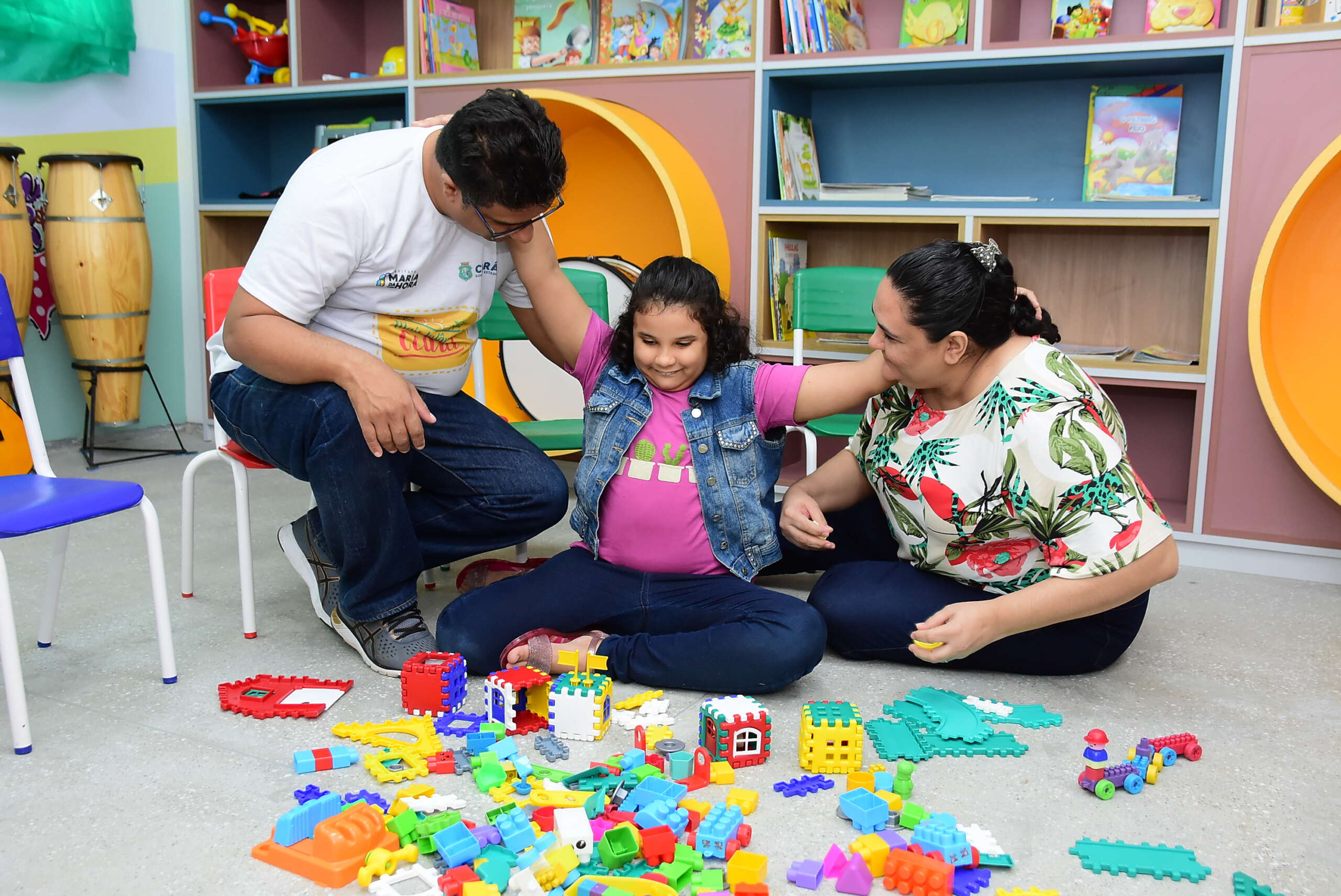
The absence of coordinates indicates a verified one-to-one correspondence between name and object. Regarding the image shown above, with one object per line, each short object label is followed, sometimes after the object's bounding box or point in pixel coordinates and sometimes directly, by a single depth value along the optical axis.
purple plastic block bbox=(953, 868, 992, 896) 1.19
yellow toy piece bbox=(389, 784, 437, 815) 1.38
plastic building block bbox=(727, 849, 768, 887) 1.20
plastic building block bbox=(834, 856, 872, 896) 1.20
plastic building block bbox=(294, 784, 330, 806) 1.39
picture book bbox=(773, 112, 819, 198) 2.96
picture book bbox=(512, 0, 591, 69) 3.38
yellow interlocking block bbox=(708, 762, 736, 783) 1.45
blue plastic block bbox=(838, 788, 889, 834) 1.33
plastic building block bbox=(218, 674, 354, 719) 1.66
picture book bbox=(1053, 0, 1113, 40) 2.71
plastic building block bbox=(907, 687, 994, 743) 1.59
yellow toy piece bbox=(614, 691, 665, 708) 1.70
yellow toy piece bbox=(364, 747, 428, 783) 1.46
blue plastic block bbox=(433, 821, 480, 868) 1.24
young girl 1.76
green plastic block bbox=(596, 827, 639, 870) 1.23
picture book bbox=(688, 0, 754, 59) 3.10
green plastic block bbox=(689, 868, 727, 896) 1.19
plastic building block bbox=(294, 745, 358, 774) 1.48
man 1.72
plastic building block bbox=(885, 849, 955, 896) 1.19
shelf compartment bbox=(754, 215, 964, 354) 2.99
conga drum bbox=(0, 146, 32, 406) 3.23
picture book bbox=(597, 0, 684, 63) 3.23
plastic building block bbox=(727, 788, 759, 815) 1.37
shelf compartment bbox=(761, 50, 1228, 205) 2.78
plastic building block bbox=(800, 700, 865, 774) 1.47
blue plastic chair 1.50
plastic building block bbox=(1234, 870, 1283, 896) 1.18
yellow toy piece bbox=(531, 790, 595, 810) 1.36
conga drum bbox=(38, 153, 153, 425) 3.39
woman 1.60
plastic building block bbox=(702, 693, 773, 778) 1.50
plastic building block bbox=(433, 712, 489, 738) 1.61
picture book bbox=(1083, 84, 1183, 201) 2.75
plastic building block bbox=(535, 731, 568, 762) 1.52
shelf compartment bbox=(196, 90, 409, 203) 3.77
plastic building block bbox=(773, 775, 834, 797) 1.43
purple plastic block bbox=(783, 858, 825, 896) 1.21
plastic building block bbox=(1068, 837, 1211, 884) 1.24
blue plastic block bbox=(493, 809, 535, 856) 1.26
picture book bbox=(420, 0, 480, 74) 3.35
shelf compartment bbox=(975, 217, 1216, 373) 2.85
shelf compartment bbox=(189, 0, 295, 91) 3.71
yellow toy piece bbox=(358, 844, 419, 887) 1.21
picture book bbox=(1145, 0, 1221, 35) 2.61
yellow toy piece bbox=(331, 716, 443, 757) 1.54
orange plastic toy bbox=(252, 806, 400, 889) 1.22
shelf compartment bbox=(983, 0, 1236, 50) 2.50
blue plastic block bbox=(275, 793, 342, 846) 1.27
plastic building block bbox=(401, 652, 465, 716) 1.66
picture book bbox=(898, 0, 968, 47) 2.84
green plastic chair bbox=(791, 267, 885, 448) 2.57
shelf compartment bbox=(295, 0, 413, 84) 3.59
